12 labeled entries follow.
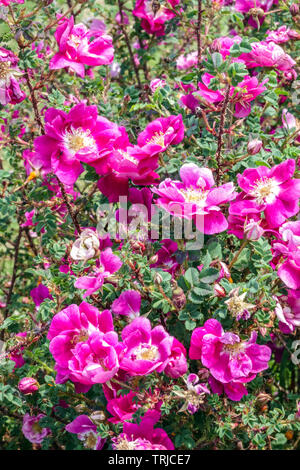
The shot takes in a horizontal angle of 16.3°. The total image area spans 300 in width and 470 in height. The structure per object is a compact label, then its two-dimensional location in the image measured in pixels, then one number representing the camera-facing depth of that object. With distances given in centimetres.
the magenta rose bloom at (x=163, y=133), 79
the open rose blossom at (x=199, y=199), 74
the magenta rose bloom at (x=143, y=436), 74
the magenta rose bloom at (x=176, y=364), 74
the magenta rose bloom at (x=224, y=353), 75
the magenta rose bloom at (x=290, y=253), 73
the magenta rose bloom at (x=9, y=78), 79
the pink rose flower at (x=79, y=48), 78
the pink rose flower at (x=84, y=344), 72
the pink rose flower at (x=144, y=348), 72
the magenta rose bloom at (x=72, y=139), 78
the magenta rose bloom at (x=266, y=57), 82
